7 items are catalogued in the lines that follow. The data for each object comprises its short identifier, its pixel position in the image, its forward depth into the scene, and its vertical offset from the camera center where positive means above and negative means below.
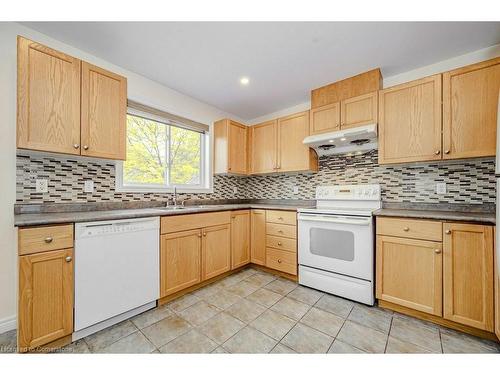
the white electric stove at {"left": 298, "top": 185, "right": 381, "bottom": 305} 2.05 -0.59
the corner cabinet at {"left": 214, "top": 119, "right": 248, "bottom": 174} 3.14 +0.61
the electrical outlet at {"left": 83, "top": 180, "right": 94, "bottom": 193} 2.03 +0.02
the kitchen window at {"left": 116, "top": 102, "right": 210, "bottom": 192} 2.47 +0.45
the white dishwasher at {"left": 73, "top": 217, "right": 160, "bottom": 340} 1.54 -0.67
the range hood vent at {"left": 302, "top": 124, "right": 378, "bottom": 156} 2.23 +0.55
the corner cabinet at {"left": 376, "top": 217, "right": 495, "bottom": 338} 1.55 -0.67
